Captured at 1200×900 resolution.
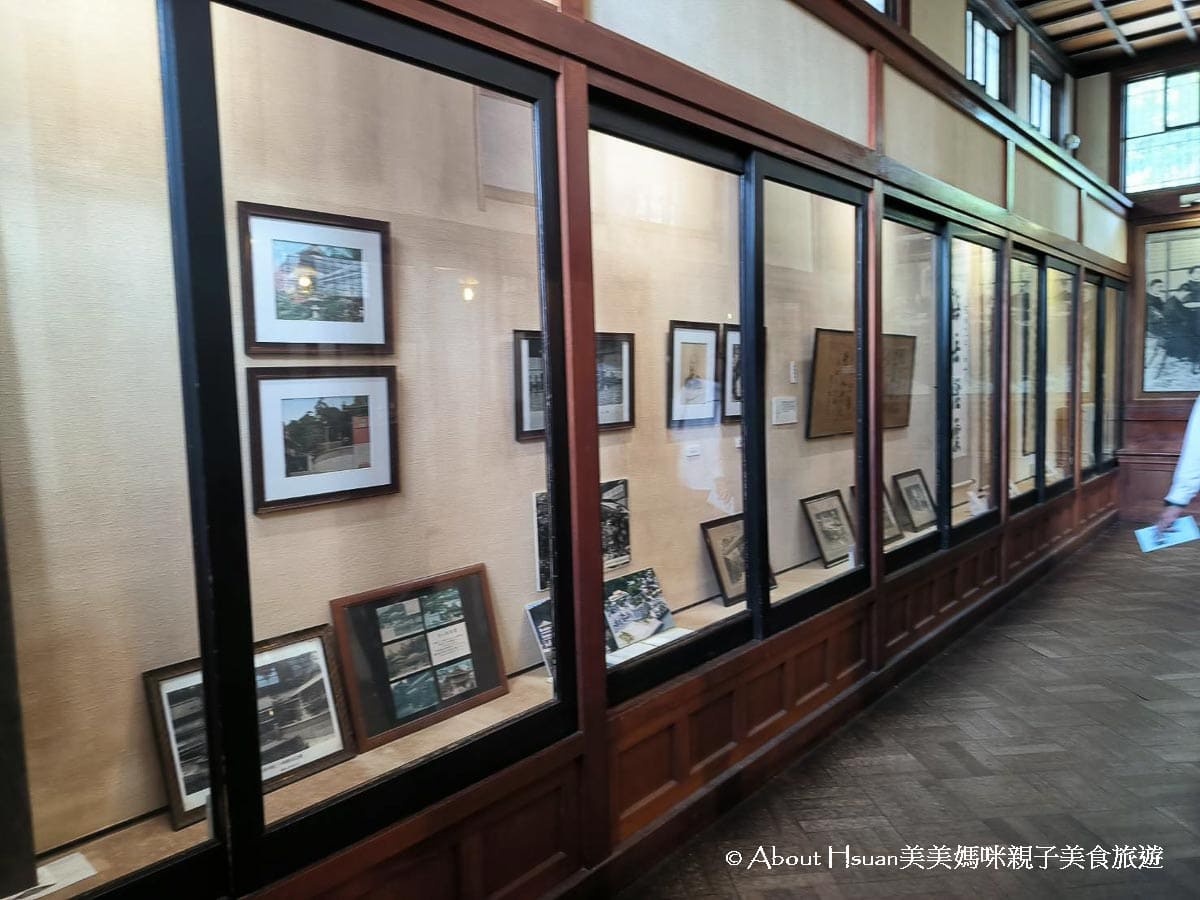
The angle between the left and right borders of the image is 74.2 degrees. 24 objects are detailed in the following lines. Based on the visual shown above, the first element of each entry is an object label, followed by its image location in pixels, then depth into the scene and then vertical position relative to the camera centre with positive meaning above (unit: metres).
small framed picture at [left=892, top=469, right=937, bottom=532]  4.56 -0.71
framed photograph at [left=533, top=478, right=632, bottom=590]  3.00 -0.51
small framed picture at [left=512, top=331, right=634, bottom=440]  2.40 +0.02
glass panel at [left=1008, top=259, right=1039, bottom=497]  5.91 -0.05
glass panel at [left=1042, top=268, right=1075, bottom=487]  6.80 -0.04
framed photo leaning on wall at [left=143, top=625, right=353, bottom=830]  1.84 -0.79
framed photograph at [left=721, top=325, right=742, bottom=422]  3.33 +0.04
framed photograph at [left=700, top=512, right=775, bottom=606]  3.26 -0.71
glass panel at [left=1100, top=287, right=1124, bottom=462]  8.44 +0.02
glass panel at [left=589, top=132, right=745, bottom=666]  3.00 -0.06
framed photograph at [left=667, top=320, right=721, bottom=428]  3.33 +0.05
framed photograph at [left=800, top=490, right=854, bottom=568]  3.79 -0.70
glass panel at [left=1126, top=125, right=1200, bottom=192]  8.23 +2.22
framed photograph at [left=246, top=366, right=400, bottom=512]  2.00 -0.10
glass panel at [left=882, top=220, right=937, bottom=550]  4.39 +0.00
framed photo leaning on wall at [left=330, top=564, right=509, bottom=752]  2.16 -0.75
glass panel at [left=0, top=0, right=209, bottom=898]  1.69 -0.09
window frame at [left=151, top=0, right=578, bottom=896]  1.53 -0.14
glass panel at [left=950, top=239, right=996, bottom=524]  5.03 -0.02
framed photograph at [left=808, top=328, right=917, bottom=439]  3.88 -0.02
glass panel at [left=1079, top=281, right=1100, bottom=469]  7.60 +0.02
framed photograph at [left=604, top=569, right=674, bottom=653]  2.84 -0.83
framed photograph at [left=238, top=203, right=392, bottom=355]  1.97 +0.31
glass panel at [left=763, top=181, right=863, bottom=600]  3.52 -0.04
